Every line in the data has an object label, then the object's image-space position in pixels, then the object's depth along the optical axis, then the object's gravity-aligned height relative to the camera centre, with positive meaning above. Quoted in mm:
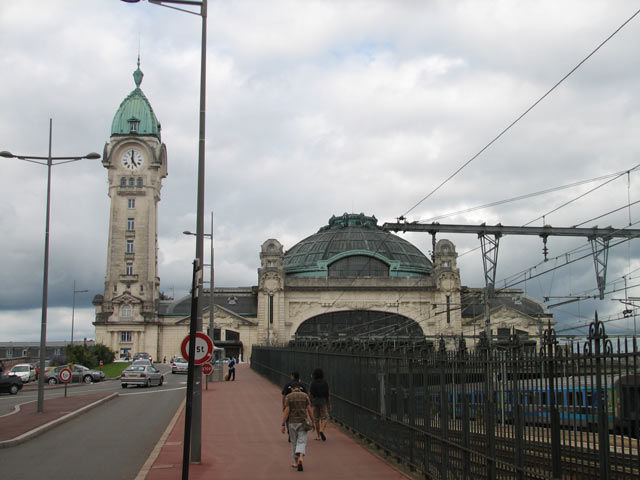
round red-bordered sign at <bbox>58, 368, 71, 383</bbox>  33062 -1433
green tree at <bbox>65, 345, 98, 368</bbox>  65188 -1175
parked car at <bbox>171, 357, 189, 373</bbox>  65312 -2151
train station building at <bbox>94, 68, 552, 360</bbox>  98062 +6728
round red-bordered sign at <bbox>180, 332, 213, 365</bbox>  14681 -136
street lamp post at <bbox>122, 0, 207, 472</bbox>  15305 +3066
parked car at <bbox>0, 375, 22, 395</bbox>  42406 -2357
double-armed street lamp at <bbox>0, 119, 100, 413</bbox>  27703 +3973
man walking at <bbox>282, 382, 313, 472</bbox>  14398 -1513
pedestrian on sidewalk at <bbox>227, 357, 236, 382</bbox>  50412 -1927
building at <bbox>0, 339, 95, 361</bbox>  125938 -976
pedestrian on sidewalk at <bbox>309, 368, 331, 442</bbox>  18812 -1452
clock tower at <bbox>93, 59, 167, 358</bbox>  100438 +14752
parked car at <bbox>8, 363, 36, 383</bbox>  56050 -2154
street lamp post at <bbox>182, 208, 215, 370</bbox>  45091 +4625
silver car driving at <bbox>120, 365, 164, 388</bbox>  45594 -2104
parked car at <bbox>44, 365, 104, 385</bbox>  54625 -2417
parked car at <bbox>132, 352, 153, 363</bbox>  93812 -1628
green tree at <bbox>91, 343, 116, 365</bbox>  82562 -1266
